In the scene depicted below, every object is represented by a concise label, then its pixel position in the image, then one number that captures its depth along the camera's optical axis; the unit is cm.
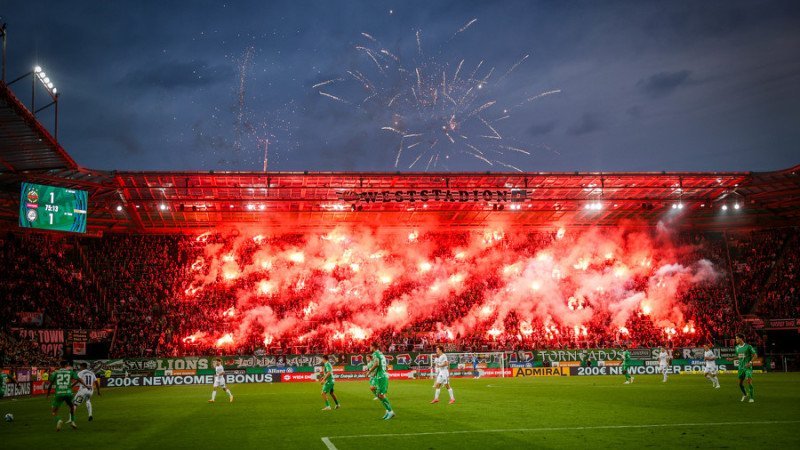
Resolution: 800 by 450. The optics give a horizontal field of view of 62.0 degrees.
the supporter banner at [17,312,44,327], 4506
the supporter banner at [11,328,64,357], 4344
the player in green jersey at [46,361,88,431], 1808
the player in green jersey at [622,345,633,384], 3431
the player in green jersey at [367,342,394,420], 1819
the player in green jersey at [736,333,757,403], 2091
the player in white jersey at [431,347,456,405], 2277
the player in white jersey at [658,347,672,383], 3602
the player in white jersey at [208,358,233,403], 2672
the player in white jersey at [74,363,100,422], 2055
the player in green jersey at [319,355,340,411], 2139
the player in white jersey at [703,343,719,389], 2860
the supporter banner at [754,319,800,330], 4781
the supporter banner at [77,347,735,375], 4397
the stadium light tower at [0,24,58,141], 2911
